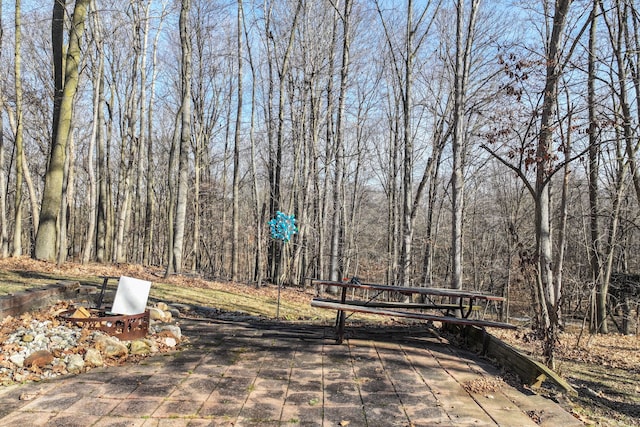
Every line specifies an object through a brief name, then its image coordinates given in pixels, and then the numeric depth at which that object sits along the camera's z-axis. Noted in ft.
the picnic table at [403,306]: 15.01
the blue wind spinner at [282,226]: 31.05
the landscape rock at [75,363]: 12.30
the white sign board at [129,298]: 15.51
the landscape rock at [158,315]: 18.25
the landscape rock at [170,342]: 15.31
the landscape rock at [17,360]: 11.89
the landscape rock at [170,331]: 15.98
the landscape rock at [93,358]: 12.73
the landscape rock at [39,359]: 12.05
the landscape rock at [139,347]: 14.30
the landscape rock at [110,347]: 13.56
